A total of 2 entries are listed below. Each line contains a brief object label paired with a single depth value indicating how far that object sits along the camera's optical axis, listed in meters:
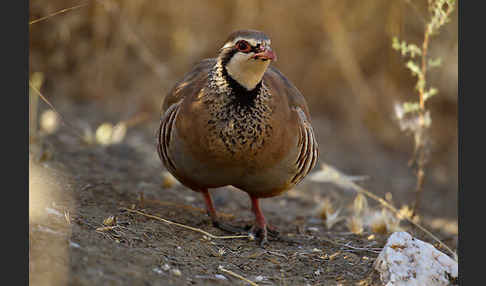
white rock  6.09
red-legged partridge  7.12
